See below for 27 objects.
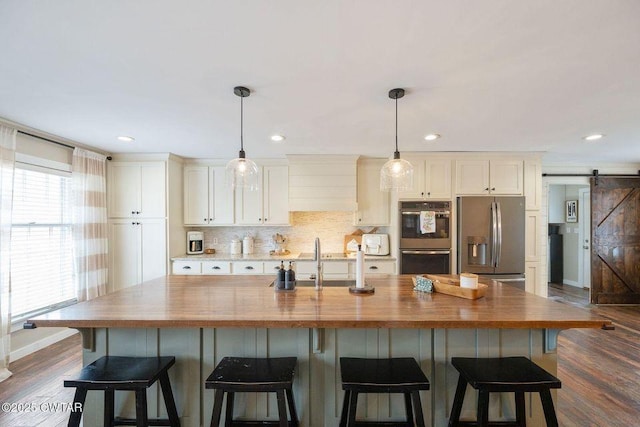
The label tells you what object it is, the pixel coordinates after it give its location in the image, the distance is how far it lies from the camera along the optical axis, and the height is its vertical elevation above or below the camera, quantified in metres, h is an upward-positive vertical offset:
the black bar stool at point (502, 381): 1.35 -0.81
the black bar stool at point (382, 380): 1.35 -0.82
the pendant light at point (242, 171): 2.08 +0.32
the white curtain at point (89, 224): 3.41 -0.12
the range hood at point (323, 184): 3.93 +0.42
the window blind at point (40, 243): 2.91 -0.31
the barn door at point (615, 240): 4.61 -0.43
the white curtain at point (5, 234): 2.57 -0.18
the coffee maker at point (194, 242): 4.23 -0.42
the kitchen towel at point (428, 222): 3.66 -0.11
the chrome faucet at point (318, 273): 2.04 -0.43
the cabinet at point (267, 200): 4.12 +0.20
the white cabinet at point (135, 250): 3.82 -0.48
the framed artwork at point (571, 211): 5.80 +0.05
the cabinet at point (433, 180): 3.74 +0.44
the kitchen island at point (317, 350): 1.70 -0.82
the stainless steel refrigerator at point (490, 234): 3.60 -0.26
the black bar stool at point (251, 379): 1.34 -0.80
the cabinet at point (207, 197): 4.16 +0.25
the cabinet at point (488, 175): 3.75 +0.51
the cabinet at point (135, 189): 3.83 +0.34
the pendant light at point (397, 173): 2.14 +0.31
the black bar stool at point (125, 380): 1.36 -0.81
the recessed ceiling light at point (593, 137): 3.02 +0.83
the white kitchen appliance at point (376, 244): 3.97 -0.42
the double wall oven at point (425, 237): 3.65 -0.30
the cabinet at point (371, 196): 4.05 +0.25
